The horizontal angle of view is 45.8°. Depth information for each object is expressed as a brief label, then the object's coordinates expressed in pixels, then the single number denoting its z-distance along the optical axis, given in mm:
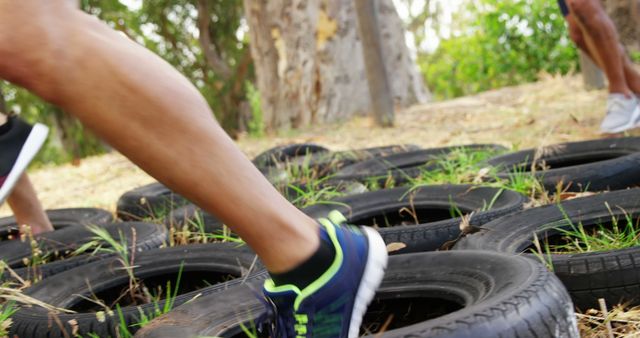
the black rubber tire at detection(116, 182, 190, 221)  3922
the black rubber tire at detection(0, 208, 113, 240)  3672
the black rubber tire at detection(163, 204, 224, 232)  3195
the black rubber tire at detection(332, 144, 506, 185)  3857
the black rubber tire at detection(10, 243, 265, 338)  1984
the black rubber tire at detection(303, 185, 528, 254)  2895
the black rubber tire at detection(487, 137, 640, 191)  3068
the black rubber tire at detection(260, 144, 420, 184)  4414
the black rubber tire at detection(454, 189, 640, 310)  1896
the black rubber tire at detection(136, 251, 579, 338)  1422
